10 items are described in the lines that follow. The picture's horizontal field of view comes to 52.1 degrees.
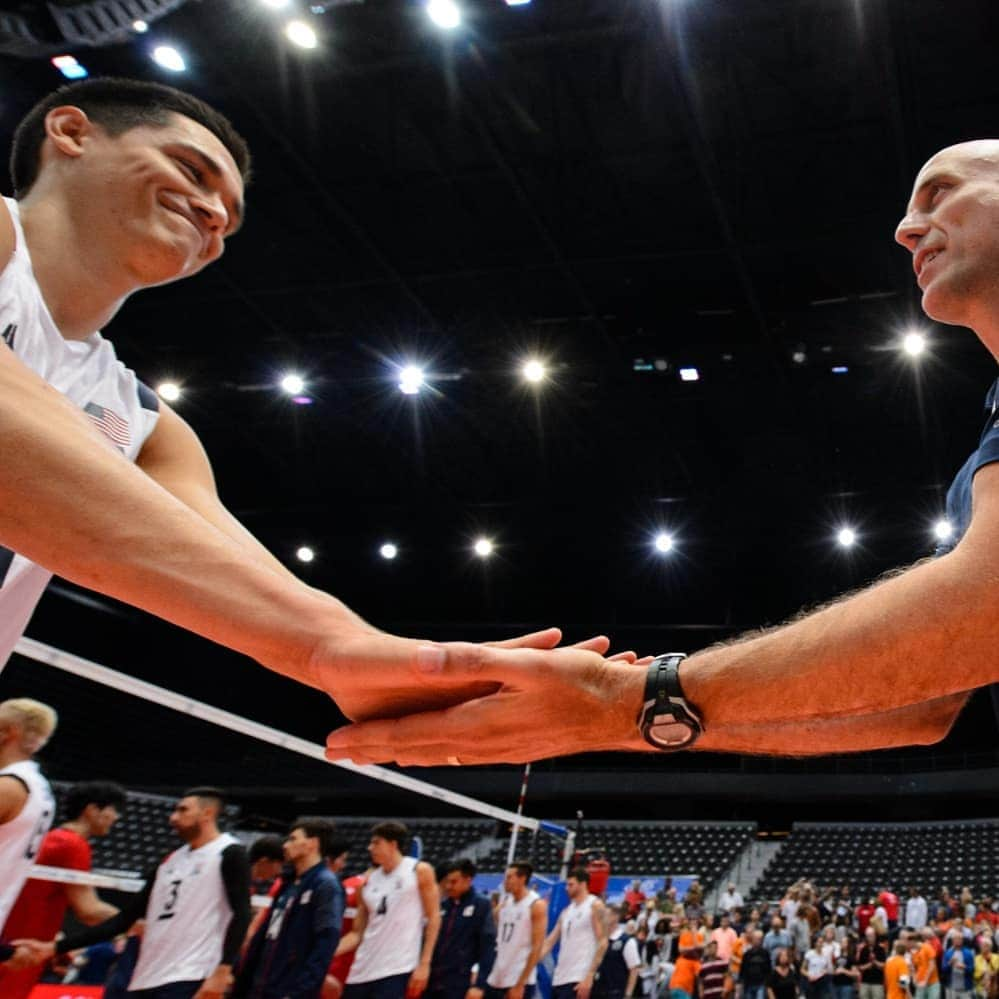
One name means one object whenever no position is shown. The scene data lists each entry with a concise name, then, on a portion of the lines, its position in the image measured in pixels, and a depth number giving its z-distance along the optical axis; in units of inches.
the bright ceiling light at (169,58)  369.7
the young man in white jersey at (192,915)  205.6
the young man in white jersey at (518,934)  373.7
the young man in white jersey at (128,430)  39.7
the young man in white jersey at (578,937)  403.9
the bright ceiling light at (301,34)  353.1
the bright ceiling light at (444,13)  341.1
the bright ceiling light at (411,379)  565.9
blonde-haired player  148.1
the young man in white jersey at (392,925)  289.0
